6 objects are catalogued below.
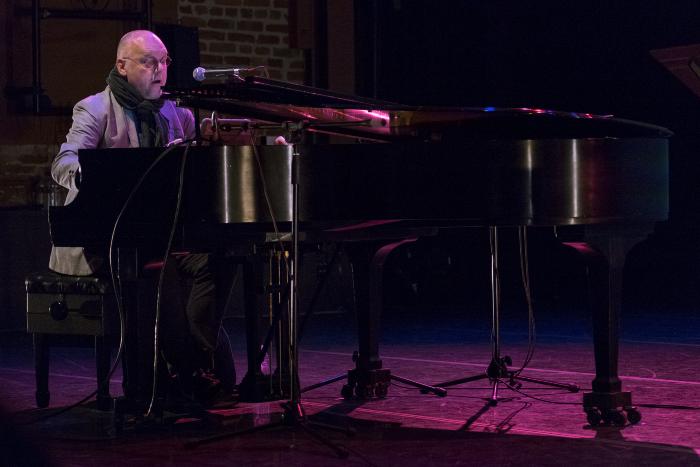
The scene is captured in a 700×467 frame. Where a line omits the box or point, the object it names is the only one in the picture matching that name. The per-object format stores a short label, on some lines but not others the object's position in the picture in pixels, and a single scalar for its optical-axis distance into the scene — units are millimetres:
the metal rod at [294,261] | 6238
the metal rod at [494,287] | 8367
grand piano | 6516
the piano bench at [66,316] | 8062
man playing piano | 7949
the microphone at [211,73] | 6176
